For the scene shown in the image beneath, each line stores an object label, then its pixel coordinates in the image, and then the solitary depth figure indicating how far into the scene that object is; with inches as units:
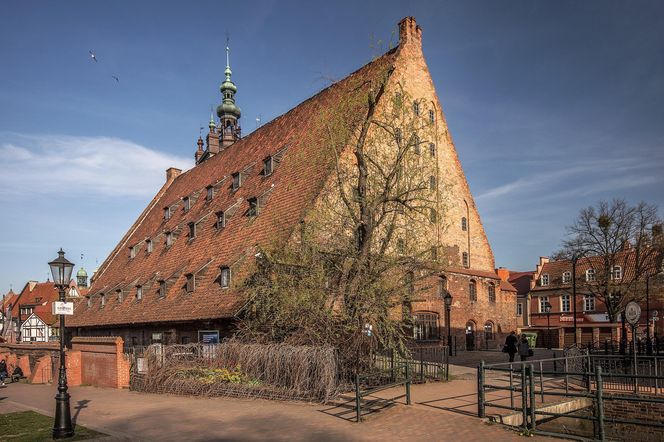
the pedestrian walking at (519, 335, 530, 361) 877.1
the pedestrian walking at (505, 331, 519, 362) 890.1
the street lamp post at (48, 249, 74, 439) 446.5
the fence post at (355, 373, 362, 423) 472.4
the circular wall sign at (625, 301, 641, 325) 672.4
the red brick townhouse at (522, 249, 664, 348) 1536.7
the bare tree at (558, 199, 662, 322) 1487.5
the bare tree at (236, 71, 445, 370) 651.5
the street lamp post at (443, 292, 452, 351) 1058.1
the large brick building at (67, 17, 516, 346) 879.1
